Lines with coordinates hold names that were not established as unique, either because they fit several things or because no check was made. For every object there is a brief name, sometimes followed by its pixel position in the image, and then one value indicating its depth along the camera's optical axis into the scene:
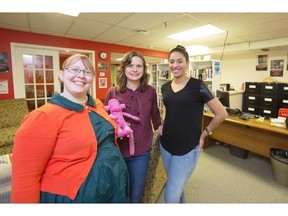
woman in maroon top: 1.29
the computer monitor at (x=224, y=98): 3.40
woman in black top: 1.30
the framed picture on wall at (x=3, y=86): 3.60
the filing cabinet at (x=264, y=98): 4.52
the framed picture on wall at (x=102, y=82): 4.89
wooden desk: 2.54
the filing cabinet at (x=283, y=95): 4.39
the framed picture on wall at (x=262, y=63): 5.34
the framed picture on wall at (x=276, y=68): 5.04
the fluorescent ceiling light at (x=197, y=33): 3.59
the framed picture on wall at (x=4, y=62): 3.53
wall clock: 4.80
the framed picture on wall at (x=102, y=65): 4.81
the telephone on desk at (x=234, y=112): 3.16
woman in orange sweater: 0.70
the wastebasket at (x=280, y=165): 2.24
